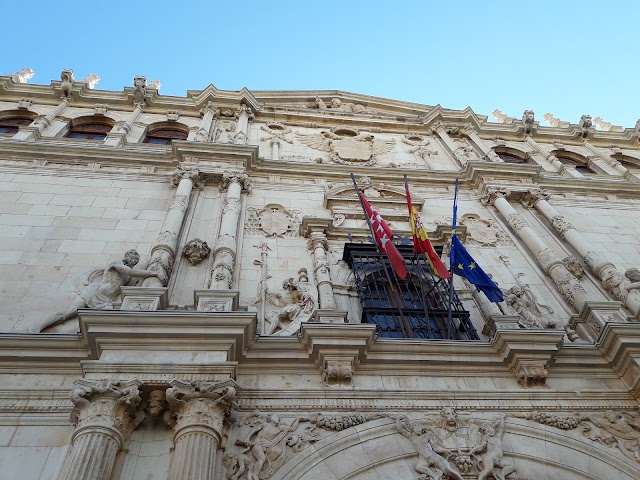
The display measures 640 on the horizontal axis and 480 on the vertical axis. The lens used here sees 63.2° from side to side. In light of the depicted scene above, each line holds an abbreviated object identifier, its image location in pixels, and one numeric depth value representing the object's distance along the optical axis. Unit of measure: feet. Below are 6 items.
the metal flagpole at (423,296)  29.07
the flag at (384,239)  29.76
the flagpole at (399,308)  28.91
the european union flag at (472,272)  29.78
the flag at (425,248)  30.35
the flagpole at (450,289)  27.35
